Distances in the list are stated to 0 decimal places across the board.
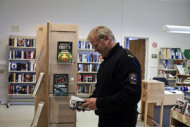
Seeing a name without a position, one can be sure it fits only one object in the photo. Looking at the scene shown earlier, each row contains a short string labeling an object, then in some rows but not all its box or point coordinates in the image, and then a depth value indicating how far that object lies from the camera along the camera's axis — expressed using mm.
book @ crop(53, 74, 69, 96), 2680
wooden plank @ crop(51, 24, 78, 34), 2656
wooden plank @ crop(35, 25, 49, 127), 2840
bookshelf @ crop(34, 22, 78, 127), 2668
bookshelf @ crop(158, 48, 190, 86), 6309
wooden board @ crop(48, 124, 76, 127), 2787
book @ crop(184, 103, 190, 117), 2223
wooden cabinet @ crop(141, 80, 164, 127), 3543
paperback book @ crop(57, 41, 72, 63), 2648
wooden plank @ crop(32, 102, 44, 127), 2540
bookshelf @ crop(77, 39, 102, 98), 5691
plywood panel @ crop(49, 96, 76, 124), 2758
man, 1329
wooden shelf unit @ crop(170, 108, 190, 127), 2193
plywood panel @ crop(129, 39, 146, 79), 6777
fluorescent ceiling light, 3989
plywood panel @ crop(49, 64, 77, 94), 2695
